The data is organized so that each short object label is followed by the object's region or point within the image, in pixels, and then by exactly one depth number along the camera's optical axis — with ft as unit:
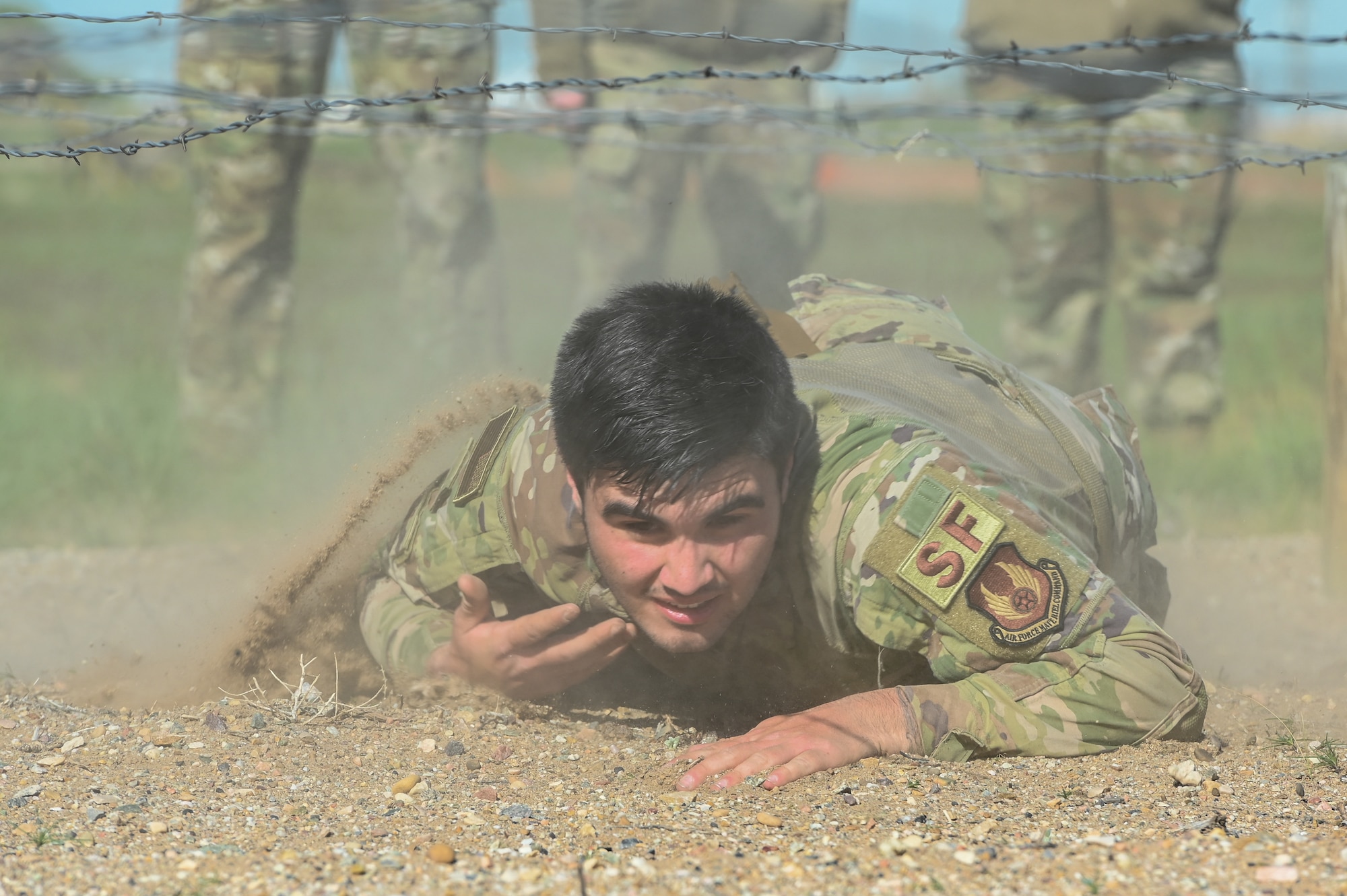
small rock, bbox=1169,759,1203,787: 18.21
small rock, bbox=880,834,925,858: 15.56
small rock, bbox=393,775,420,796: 18.67
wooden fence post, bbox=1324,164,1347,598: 32.94
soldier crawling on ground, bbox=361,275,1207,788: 19.49
